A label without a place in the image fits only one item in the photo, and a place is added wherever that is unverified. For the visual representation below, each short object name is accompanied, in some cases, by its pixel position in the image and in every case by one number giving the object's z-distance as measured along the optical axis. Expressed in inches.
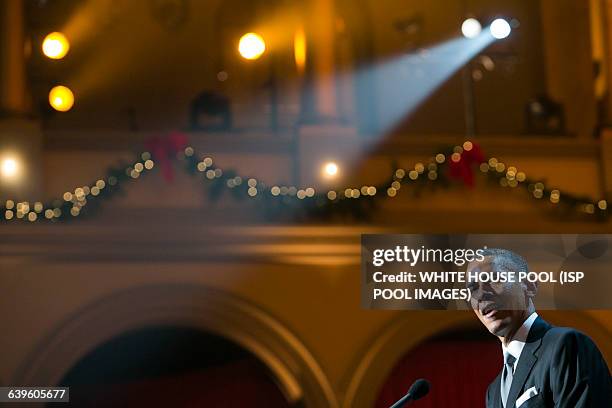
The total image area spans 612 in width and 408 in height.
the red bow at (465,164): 670.5
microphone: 299.6
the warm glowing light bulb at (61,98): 807.7
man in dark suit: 259.6
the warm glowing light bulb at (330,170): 676.1
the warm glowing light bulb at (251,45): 703.7
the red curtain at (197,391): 641.6
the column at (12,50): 689.0
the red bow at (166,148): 652.1
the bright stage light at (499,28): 706.8
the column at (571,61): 781.0
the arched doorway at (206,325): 621.9
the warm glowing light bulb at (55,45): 762.8
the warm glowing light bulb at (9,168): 646.5
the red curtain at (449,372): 641.0
